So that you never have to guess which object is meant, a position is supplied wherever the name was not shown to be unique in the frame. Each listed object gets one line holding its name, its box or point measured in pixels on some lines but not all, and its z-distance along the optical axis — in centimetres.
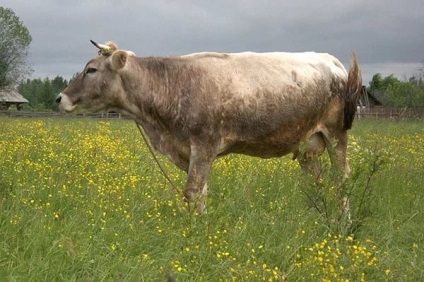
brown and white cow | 702
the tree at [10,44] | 6281
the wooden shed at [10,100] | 6782
